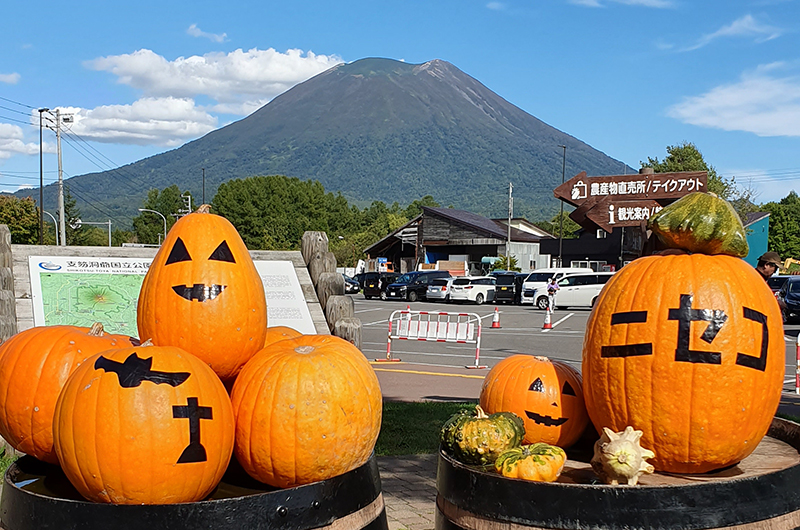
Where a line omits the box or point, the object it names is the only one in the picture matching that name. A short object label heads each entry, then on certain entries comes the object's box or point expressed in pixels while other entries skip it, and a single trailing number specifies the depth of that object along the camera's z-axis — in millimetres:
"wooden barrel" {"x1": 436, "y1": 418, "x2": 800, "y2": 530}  2359
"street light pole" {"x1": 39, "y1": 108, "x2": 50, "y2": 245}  50775
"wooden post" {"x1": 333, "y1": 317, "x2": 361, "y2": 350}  7754
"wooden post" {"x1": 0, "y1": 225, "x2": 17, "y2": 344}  6379
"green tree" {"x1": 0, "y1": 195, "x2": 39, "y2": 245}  51969
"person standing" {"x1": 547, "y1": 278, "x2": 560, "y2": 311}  30631
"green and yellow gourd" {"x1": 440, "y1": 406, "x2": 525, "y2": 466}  2809
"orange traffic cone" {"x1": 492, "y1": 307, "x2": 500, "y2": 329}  23250
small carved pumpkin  3193
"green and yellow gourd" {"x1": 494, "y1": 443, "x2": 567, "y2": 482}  2549
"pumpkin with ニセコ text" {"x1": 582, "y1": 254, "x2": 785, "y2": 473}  2682
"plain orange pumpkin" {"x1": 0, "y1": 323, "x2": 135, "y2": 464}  2912
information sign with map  7020
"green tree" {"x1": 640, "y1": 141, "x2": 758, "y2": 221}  60047
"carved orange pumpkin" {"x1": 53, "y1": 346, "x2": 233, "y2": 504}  2422
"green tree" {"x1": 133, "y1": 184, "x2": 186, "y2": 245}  113500
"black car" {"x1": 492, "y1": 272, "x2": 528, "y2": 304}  36438
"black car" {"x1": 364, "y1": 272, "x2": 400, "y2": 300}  41512
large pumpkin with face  2924
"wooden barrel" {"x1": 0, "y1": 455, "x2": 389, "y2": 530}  2361
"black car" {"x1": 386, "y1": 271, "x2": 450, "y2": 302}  39906
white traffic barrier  16750
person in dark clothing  8484
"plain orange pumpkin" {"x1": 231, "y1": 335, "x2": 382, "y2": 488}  2697
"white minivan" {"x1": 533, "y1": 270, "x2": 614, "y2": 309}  30922
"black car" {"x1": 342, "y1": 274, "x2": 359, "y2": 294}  47912
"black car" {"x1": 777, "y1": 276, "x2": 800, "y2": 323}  24578
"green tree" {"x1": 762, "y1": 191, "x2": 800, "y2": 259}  75062
